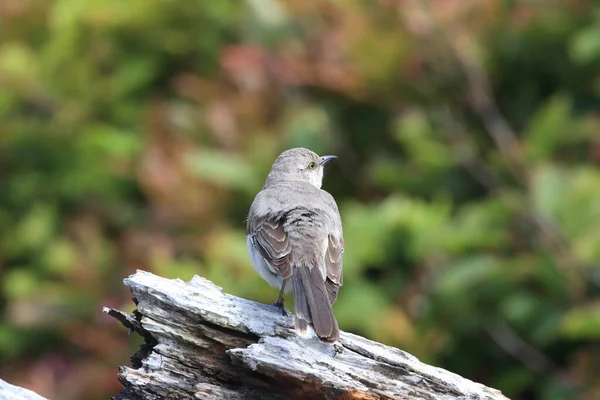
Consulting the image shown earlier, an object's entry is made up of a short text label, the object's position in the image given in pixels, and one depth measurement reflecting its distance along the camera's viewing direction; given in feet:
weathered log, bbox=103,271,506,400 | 34.27
